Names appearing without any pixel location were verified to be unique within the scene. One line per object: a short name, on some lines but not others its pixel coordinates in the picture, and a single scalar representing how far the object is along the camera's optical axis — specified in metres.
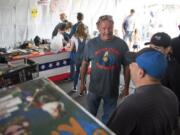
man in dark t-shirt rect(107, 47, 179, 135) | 1.46
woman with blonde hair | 5.20
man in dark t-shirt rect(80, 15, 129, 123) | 2.81
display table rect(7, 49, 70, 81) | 5.48
